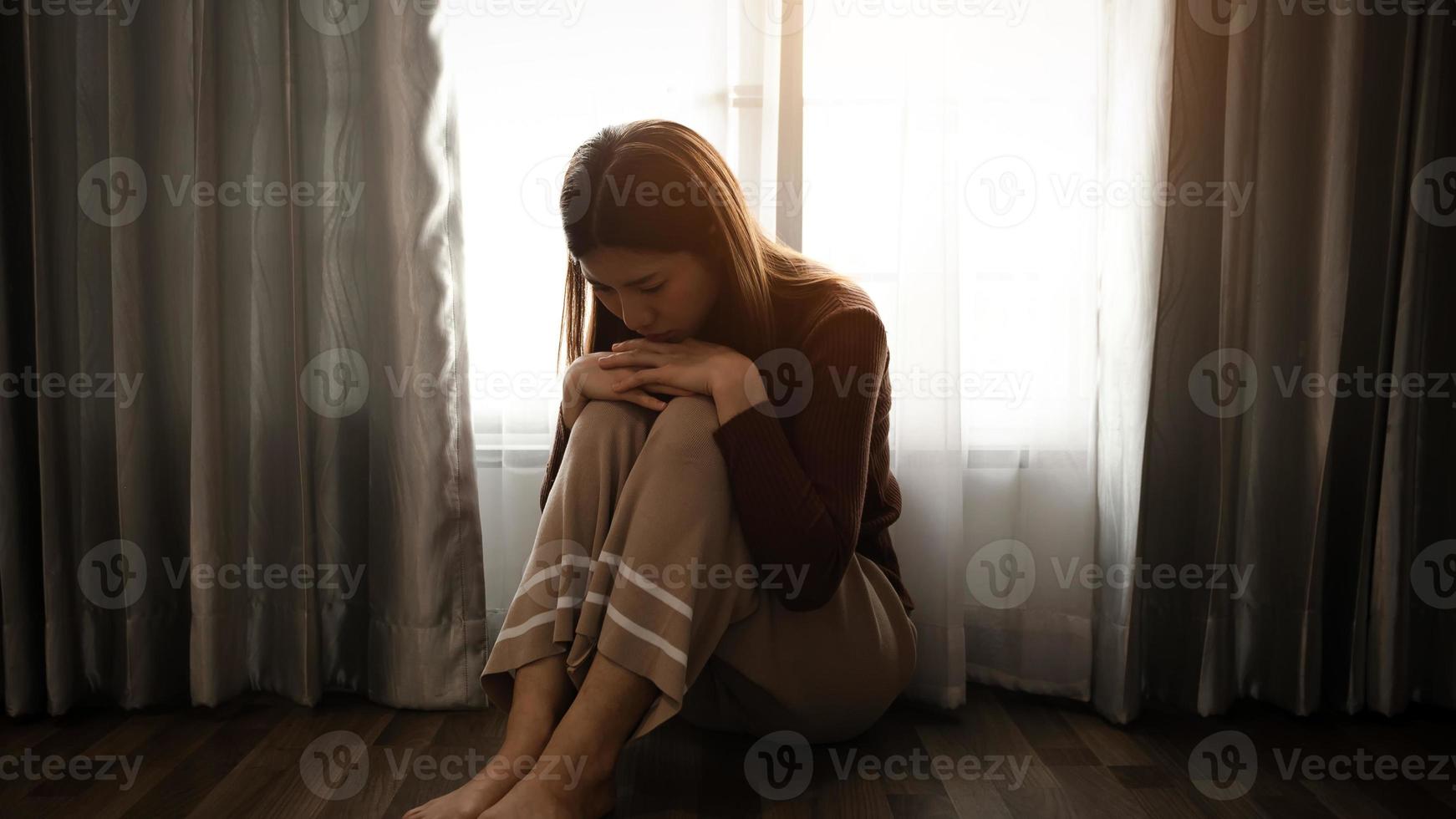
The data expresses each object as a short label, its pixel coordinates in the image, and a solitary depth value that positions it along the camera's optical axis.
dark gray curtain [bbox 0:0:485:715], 1.52
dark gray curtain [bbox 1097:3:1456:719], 1.48
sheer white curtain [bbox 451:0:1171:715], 1.54
